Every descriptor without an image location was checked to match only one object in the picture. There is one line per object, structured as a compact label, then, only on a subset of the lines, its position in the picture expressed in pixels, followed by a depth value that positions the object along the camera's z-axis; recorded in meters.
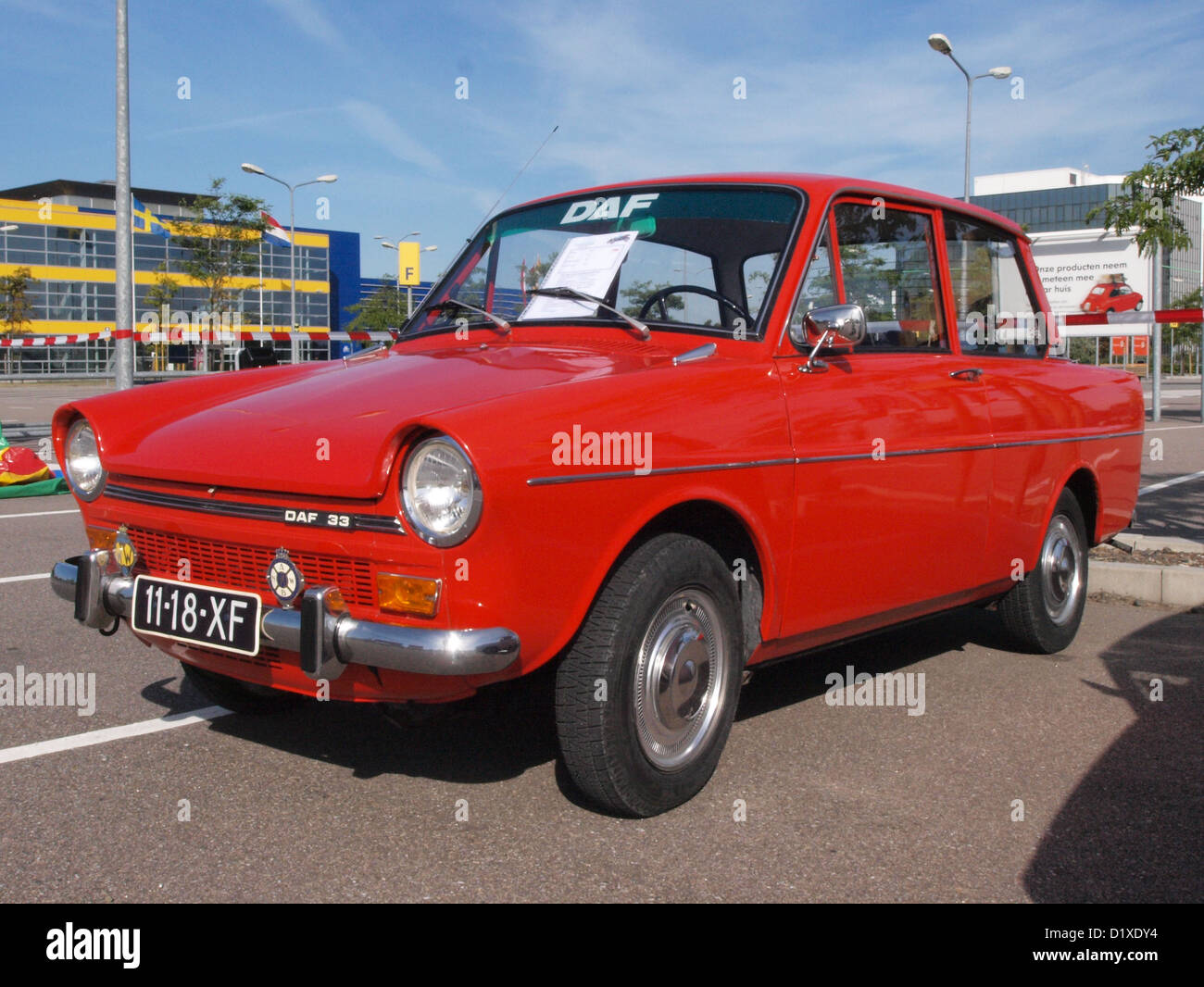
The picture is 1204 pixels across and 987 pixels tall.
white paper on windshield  4.02
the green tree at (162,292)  46.28
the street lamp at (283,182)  39.33
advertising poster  27.52
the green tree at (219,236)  43.00
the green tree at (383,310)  45.91
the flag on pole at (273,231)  43.01
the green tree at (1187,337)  60.86
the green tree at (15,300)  46.09
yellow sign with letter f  18.20
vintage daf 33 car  2.77
